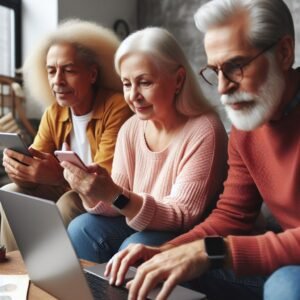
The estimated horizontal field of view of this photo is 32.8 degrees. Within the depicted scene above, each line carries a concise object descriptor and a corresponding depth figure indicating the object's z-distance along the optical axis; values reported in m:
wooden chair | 2.92
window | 3.24
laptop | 0.86
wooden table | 1.03
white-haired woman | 1.42
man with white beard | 0.94
